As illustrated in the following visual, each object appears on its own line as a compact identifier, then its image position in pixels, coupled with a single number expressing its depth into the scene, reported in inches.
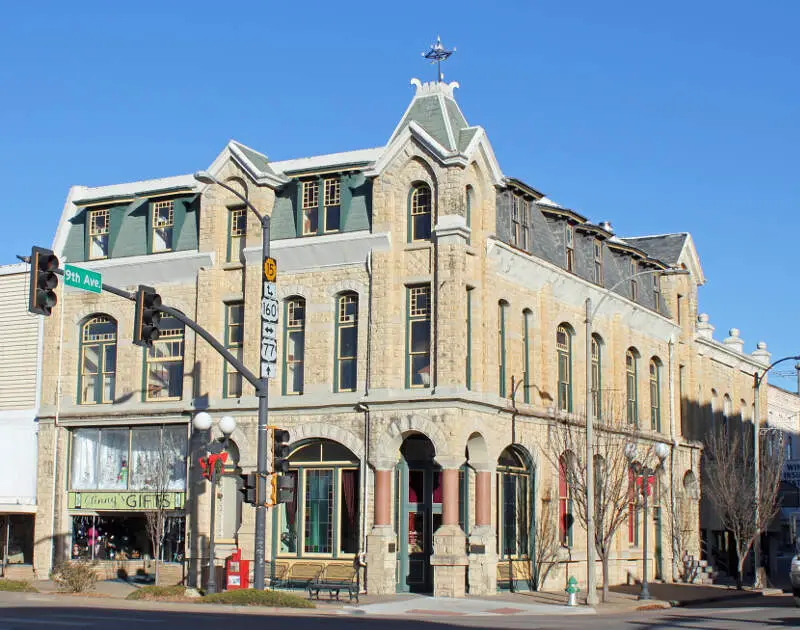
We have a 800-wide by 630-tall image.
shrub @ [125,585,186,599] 1115.6
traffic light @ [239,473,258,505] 1032.2
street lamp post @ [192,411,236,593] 1108.5
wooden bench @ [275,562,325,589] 1334.9
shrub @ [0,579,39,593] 1176.2
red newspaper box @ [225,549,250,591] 1154.7
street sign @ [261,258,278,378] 1081.4
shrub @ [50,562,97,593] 1177.4
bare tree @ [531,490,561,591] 1437.0
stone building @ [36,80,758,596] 1312.7
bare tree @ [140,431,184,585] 1434.5
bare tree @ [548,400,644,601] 1332.4
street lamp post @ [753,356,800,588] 1660.2
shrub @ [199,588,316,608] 1020.5
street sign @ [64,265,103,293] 920.9
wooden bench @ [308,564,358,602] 1264.8
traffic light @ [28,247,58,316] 787.4
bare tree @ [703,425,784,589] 1670.8
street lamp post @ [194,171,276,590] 1033.7
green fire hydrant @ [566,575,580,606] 1207.6
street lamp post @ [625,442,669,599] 1395.2
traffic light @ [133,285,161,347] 906.1
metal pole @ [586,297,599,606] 1226.6
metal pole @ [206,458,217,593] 1105.4
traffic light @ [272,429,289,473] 1048.8
